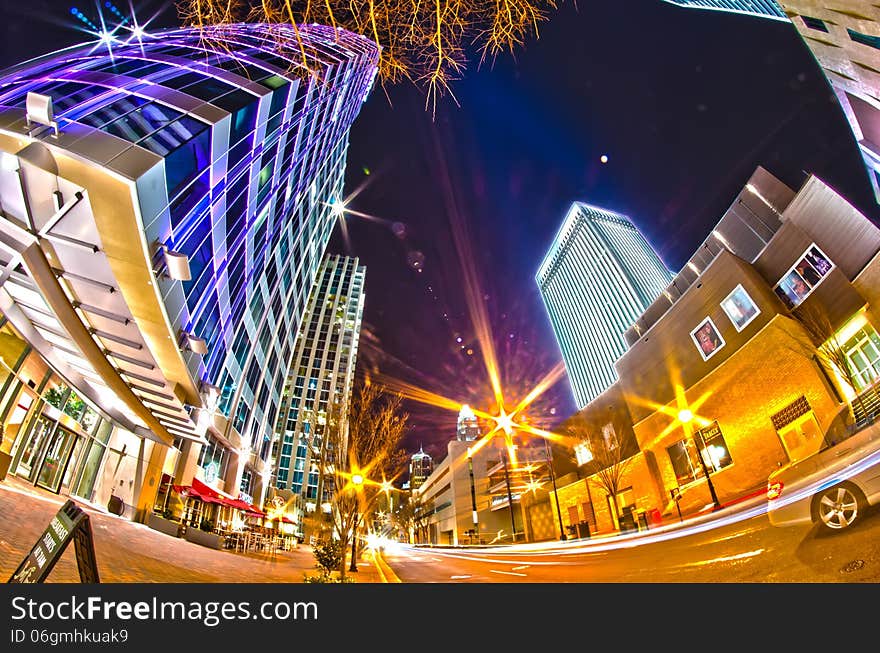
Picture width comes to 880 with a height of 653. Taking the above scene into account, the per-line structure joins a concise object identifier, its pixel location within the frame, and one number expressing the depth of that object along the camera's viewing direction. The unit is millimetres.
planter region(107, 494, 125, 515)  15454
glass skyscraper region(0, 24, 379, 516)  7508
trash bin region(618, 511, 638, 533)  24423
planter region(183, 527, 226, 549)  17203
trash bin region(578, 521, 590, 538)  29281
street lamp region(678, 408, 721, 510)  19562
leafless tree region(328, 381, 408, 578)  11344
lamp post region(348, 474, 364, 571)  11859
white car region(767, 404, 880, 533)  4875
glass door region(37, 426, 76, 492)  12422
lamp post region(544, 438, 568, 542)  30894
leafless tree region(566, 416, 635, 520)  27475
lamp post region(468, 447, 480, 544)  52594
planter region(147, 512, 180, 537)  16812
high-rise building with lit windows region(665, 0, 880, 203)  16877
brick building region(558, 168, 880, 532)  16359
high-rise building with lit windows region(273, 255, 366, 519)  64438
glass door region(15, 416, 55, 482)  11461
